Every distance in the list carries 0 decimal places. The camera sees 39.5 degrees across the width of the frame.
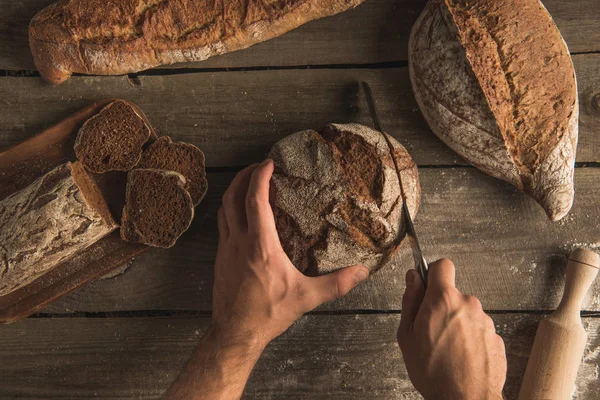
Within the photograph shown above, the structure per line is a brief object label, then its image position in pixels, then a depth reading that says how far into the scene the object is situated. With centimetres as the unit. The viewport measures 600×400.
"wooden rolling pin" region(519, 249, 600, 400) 84
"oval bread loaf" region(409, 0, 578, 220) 78
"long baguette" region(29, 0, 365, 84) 82
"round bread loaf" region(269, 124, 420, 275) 78
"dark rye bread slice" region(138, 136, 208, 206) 86
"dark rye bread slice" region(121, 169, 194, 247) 84
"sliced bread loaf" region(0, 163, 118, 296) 81
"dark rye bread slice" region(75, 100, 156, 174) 85
